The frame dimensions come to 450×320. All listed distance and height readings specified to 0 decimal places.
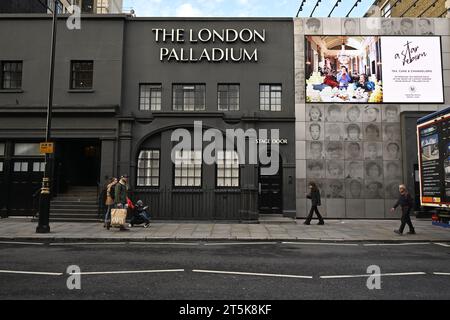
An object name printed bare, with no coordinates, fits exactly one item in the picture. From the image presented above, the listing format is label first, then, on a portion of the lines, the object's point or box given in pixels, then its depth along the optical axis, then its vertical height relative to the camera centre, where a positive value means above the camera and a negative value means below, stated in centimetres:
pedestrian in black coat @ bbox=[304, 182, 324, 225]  1598 -58
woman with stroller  1449 -67
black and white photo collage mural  1800 +167
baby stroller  1507 -132
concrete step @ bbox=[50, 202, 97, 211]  1741 -110
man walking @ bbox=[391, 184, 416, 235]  1329 -68
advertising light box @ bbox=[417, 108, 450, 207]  1098 +85
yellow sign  1333 +118
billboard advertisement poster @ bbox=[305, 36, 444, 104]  1847 +560
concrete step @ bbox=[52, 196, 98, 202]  1790 -78
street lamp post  1314 -19
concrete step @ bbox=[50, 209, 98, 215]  1717 -133
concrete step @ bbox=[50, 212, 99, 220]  1700 -148
